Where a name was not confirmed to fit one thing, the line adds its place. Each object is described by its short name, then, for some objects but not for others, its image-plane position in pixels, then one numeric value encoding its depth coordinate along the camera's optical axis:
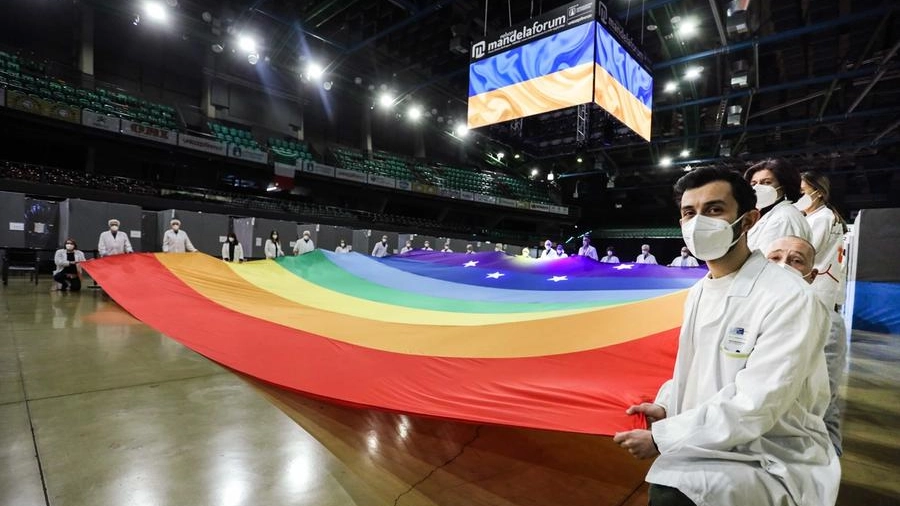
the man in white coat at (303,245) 11.74
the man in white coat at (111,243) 7.44
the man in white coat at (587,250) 10.66
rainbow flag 1.79
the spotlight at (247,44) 12.48
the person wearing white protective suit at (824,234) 2.33
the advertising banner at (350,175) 17.48
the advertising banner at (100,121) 11.86
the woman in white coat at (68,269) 6.82
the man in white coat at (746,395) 0.94
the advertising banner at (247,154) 14.84
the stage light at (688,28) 9.33
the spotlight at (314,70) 14.06
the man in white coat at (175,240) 8.07
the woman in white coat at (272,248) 11.03
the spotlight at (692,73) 11.50
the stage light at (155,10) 10.24
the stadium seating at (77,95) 11.39
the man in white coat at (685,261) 10.91
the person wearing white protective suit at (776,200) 1.94
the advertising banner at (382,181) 18.34
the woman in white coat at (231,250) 9.81
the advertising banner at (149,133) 12.59
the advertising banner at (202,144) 13.66
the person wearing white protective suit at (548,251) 10.63
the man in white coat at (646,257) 10.62
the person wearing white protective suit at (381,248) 13.95
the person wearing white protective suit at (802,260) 1.81
